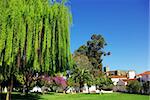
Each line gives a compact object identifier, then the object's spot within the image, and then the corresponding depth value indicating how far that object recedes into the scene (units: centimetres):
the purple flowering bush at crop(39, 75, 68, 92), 2539
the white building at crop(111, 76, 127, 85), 4741
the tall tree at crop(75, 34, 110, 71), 3469
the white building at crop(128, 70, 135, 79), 4867
